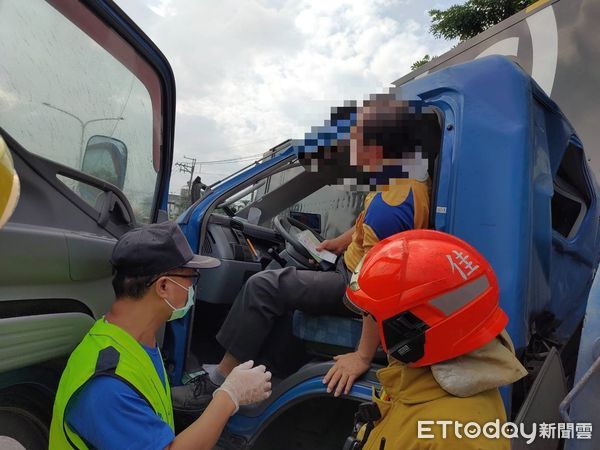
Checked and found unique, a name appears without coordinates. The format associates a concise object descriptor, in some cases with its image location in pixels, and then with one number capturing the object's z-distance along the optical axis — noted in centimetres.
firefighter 113
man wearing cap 126
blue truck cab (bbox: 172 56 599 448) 164
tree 1079
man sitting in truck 181
